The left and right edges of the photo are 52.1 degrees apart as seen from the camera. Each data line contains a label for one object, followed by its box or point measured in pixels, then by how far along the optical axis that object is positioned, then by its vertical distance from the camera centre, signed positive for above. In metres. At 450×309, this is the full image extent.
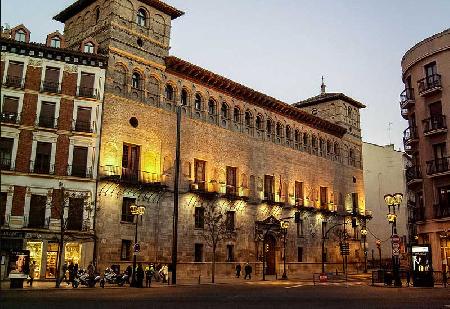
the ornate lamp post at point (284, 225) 37.97 +2.40
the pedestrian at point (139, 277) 26.27 -1.42
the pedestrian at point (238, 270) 38.31 -1.38
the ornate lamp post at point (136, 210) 27.23 +2.57
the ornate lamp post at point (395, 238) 24.59 +0.91
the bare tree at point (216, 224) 37.06 +2.31
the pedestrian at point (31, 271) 24.75 -1.20
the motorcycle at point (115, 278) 27.31 -1.57
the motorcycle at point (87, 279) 25.45 -1.54
